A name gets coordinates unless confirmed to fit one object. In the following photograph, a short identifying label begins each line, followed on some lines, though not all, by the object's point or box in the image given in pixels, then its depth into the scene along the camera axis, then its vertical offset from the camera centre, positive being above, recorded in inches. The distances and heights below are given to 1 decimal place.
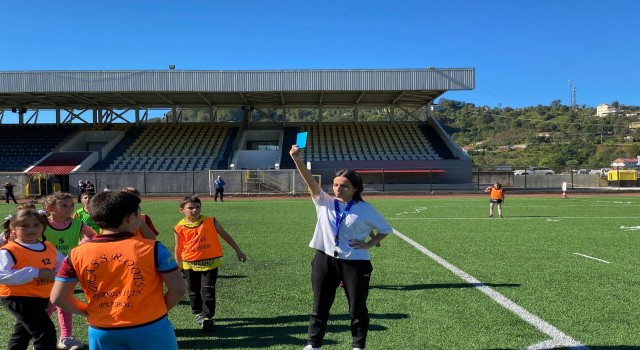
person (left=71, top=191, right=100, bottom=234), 272.7 -21.3
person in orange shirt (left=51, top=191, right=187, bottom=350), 108.9 -22.7
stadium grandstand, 1433.3 +130.0
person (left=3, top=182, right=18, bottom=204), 1093.4 -30.2
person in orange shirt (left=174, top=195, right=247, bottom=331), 219.8 -35.5
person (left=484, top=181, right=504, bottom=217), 708.1 -38.8
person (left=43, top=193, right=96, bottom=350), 213.2 -21.5
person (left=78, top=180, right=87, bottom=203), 1193.5 -29.7
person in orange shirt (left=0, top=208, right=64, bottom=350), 157.8 -34.0
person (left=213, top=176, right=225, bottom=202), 1127.6 -33.4
